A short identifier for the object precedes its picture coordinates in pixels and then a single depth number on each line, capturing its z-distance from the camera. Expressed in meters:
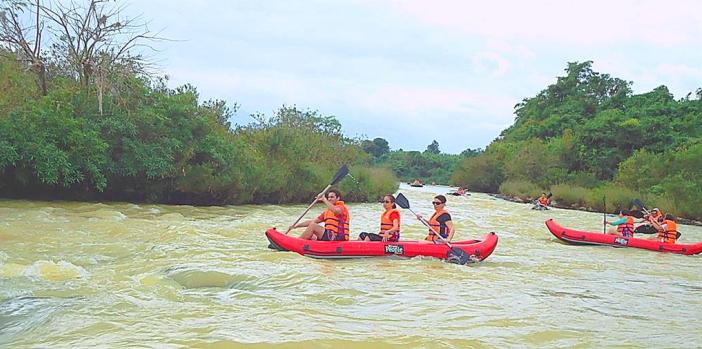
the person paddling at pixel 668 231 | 11.35
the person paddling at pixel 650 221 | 12.04
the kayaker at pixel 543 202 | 24.69
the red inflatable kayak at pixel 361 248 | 8.14
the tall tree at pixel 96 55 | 14.78
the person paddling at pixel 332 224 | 8.53
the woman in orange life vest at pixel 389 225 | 8.60
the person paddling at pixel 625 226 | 11.93
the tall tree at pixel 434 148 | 91.71
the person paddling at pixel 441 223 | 8.73
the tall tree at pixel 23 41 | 13.79
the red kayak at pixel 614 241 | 11.00
